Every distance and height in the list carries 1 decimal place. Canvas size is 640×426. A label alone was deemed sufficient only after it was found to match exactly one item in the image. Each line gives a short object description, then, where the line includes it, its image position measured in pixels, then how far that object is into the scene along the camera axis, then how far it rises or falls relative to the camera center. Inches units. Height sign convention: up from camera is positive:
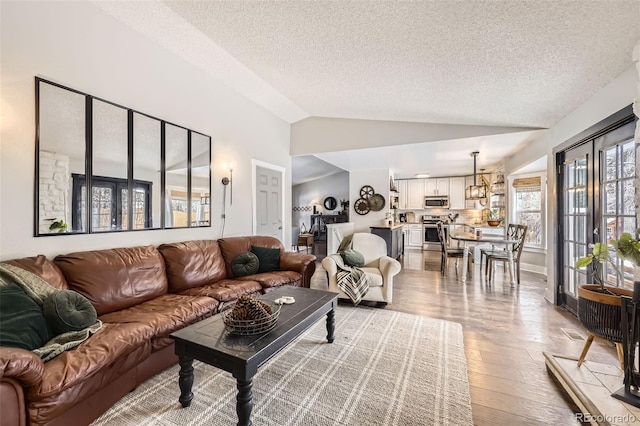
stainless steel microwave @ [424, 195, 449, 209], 307.1 +13.7
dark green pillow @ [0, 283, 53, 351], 50.1 -22.0
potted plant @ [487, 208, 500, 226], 191.2 -3.7
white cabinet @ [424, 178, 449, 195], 309.7 +32.8
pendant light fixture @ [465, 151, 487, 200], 196.2 +16.9
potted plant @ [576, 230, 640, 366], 56.2 -21.0
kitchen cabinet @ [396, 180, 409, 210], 330.3 +24.5
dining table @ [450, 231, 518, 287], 162.6 -18.0
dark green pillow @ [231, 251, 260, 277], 124.4 -24.8
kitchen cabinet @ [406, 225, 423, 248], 316.5 -27.8
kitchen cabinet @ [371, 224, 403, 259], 226.7 -19.8
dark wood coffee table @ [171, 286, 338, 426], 52.4 -28.9
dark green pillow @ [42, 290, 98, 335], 59.0 -23.2
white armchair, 127.5 -31.8
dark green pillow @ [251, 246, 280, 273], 133.3 -23.1
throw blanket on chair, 125.9 -34.2
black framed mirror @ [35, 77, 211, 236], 80.8 +17.5
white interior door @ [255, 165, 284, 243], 173.9 +8.4
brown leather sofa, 45.4 -29.2
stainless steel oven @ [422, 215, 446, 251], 307.1 -28.0
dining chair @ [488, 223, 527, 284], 166.8 -27.2
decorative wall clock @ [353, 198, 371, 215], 254.0 +7.3
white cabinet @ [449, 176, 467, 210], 302.5 +23.8
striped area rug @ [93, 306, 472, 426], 58.9 -46.2
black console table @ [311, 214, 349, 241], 334.3 -8.8
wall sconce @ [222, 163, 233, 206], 150.4 +18.3
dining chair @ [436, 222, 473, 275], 189.8 -28.4
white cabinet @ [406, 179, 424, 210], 322.7 +24.4
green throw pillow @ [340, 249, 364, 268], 139.5 -24.0
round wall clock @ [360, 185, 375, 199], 254.2 +21.9
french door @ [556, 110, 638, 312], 87.6 +5.5
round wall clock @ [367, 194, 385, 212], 248.4 +10.9
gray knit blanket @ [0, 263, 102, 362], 53.3 -19.1
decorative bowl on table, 60.4 -24.8
